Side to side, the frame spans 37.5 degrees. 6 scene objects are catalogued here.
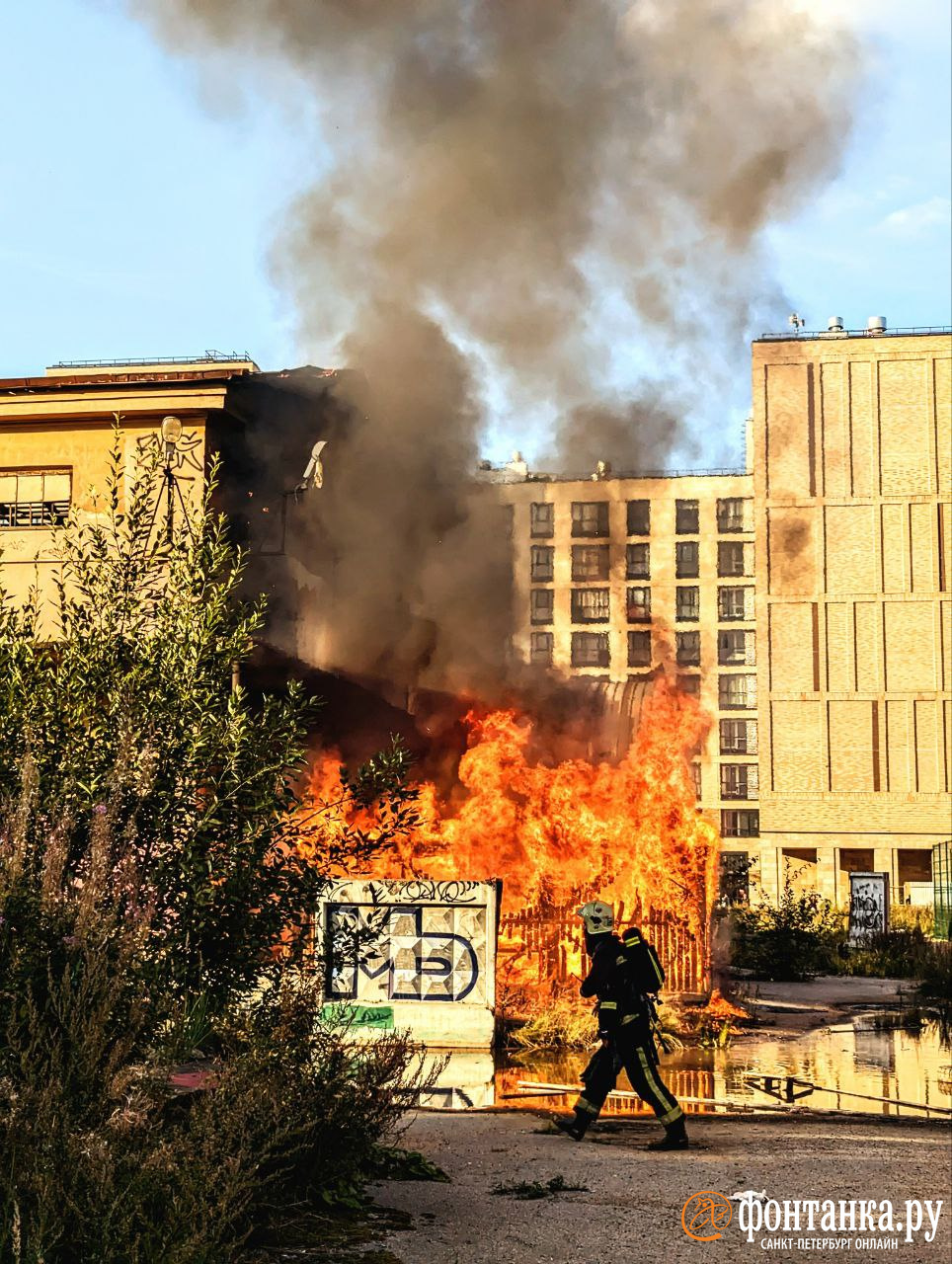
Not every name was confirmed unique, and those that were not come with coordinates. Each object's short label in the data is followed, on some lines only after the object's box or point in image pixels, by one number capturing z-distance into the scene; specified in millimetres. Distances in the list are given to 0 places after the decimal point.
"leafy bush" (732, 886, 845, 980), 28062
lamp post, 19547
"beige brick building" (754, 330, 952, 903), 65750
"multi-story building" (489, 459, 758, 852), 79375
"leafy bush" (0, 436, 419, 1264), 5773
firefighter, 9930
